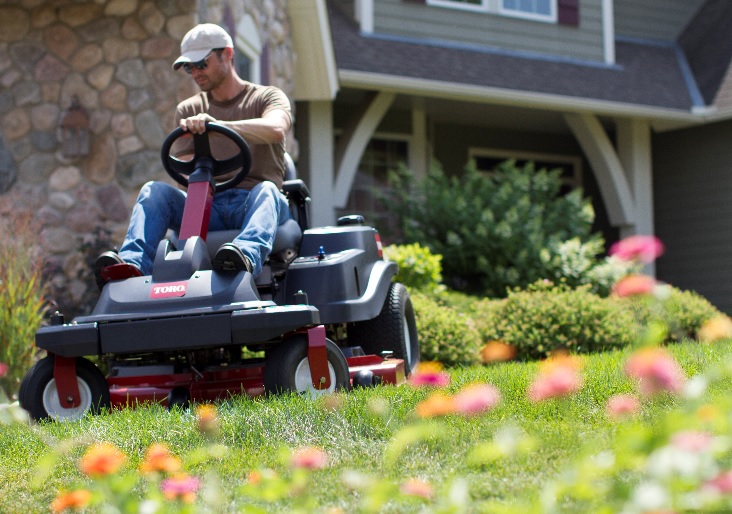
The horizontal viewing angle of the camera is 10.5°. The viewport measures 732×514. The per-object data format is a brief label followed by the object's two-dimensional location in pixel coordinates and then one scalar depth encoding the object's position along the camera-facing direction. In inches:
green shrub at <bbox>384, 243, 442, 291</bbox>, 644.0
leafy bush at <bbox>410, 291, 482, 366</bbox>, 571.6
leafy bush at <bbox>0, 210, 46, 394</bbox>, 546.4
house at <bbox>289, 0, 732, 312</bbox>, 843.9
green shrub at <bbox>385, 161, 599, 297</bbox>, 766.6
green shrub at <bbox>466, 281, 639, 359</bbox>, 582.0
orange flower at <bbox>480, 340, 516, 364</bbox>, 580.9
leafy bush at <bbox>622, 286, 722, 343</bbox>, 601.3
